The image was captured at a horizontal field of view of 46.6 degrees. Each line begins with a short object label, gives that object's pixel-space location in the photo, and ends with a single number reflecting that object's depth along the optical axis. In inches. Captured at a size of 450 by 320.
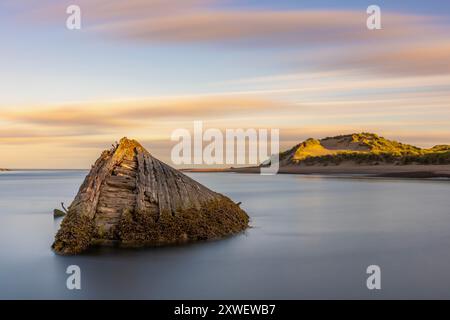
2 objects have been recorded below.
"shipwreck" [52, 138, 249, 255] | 579.2
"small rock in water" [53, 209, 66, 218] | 954.1
